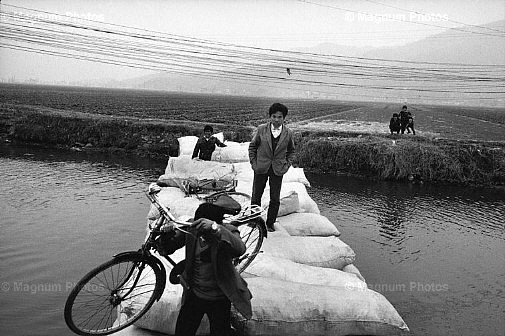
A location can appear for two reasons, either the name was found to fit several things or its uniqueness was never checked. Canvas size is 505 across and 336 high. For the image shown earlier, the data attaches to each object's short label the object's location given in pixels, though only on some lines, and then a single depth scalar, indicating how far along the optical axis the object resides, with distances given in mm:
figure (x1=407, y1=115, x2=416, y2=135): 18328
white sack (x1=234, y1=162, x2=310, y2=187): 7289
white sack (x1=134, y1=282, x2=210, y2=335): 3416
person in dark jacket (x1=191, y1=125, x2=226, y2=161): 7580
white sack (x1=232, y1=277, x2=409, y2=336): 3393
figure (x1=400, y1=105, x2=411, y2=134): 18078
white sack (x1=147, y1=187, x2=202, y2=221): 5672
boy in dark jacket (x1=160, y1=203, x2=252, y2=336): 2631
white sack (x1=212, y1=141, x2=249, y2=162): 8594
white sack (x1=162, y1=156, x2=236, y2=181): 6787
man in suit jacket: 4965
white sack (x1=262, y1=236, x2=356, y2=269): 4727
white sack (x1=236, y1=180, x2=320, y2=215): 6138
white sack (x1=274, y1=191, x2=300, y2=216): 5852
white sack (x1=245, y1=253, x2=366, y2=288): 4070
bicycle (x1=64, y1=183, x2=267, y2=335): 3008
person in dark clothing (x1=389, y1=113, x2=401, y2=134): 18656
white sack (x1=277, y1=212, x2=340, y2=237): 5665
